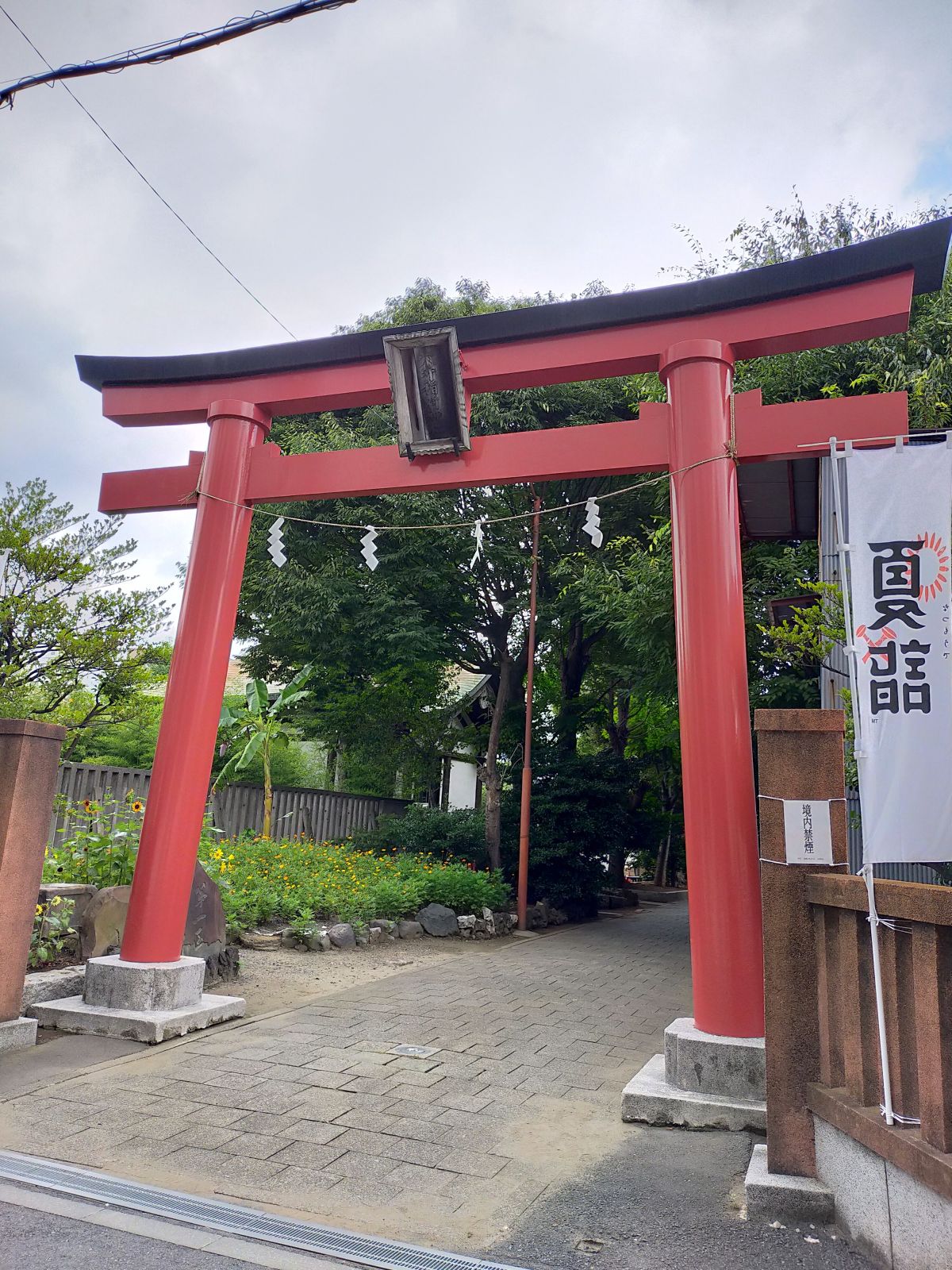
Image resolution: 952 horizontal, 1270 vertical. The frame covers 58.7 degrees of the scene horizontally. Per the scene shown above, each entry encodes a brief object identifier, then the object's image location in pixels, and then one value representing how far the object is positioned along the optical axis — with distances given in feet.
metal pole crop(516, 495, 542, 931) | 43.55
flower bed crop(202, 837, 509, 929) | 31.99
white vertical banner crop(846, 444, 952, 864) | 11.07
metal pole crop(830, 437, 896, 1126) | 9.70
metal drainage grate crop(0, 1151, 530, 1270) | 9.53
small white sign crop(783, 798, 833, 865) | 12.07
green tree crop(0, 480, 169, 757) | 41.32
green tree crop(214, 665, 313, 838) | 47.91
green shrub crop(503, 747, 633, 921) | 47.98
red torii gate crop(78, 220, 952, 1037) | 16.31
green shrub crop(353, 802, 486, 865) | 47.44
